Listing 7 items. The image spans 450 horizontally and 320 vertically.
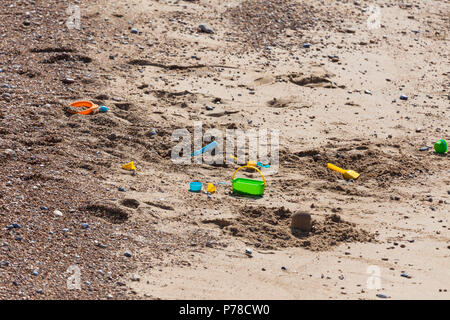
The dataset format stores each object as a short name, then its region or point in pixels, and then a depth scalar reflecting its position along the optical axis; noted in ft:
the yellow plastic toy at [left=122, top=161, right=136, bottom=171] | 40.55
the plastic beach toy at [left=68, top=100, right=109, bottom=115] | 44.93
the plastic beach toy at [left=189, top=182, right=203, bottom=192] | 39.24
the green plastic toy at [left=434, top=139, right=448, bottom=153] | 45.57
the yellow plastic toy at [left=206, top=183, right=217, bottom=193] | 39.49
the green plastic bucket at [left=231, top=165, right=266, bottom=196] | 39.58
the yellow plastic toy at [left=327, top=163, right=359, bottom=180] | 42.27
